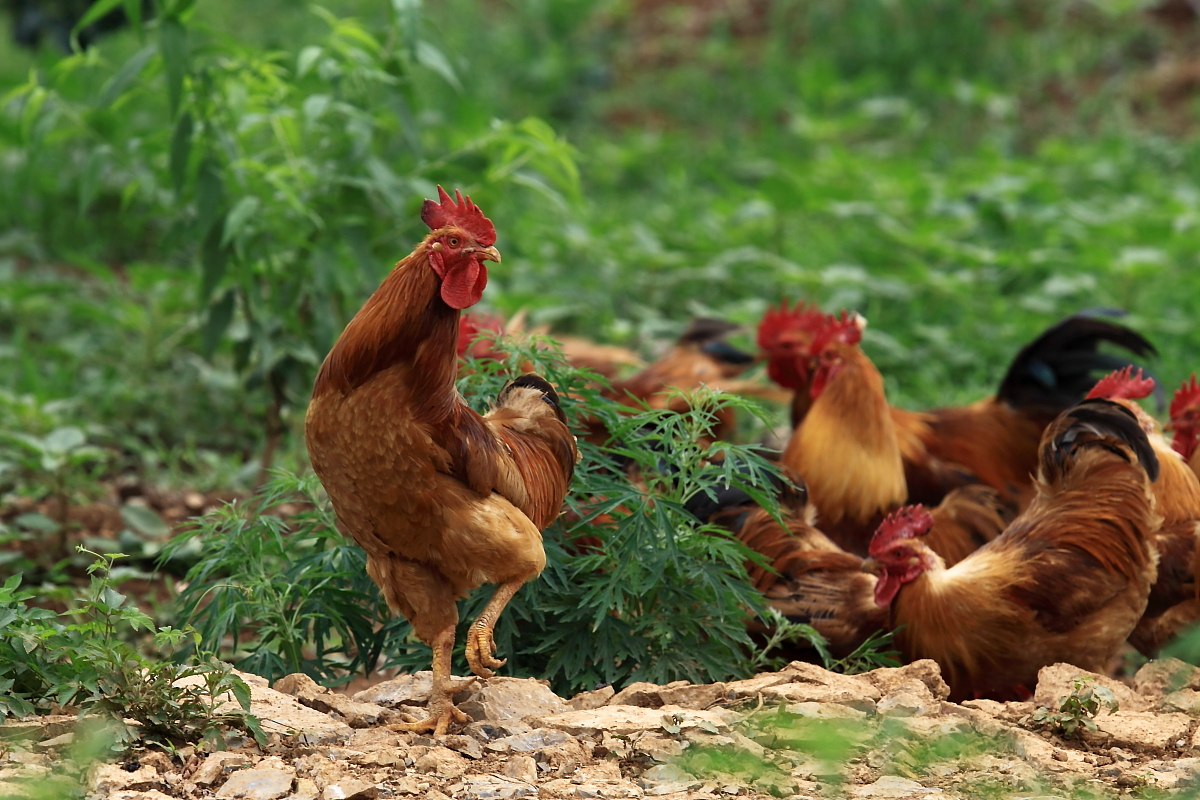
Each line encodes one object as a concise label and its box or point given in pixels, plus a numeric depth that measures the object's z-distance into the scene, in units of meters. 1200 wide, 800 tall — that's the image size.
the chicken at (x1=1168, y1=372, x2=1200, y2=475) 8.98
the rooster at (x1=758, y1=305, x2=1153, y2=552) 9.46
